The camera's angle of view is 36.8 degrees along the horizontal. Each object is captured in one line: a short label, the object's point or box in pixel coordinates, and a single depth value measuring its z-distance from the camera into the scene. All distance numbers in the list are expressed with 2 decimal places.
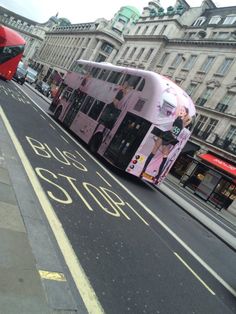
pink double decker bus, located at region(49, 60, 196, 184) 13.39
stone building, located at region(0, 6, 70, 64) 120.44
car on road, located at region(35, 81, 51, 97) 48.09
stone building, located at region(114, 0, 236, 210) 29.83
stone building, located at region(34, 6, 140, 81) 70.25
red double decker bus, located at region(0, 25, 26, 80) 26.70
